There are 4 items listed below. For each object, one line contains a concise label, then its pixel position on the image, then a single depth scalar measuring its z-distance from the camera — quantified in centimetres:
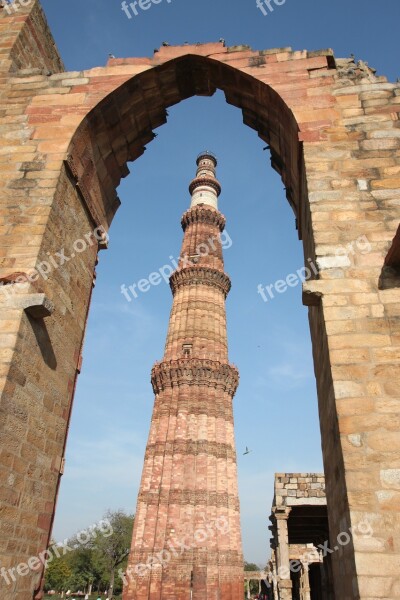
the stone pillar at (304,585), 1627
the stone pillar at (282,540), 992
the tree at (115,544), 4556
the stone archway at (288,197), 325
